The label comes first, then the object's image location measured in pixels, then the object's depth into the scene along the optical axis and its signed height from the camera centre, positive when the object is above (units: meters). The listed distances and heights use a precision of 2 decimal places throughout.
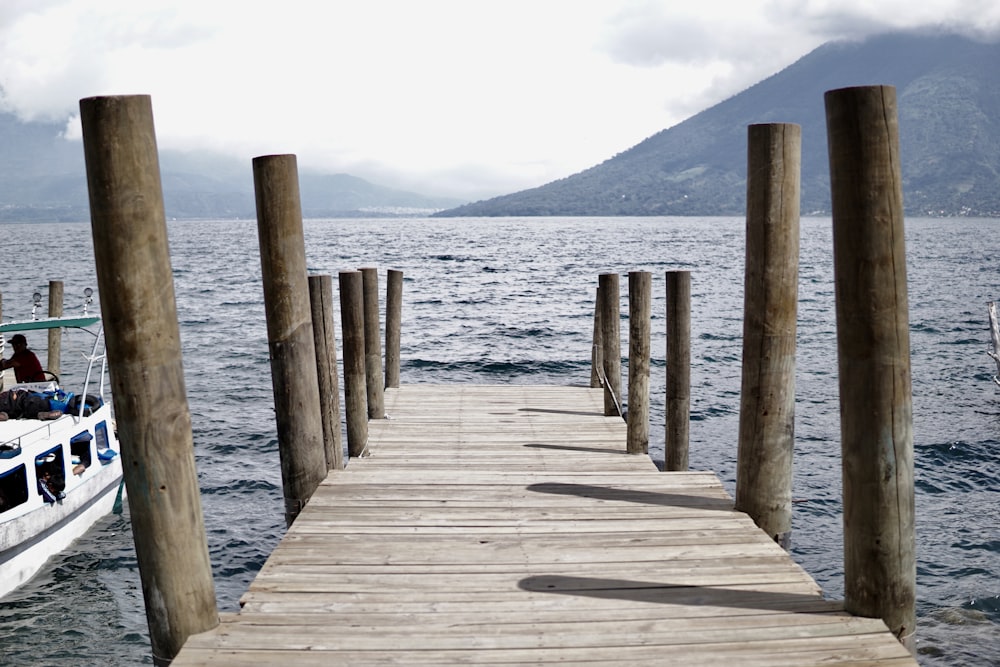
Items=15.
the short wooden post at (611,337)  10.30 -1.62
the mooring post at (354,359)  8.95 -1.53
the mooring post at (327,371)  7.89 -1.41
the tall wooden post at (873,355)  4.04 -0.77
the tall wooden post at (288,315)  5.82 -0.68
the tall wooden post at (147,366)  3.75 -0.64
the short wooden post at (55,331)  21.59 -2.61
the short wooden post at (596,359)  12.31 -2.30
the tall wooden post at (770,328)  5.46 -0.86
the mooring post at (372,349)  10.55 -1.64
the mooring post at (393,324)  12.93 -1.67
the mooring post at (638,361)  8.63 -1.60
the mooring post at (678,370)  8.02 -1.59
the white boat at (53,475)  12.08 -3.80
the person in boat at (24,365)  14.44 -2.27
